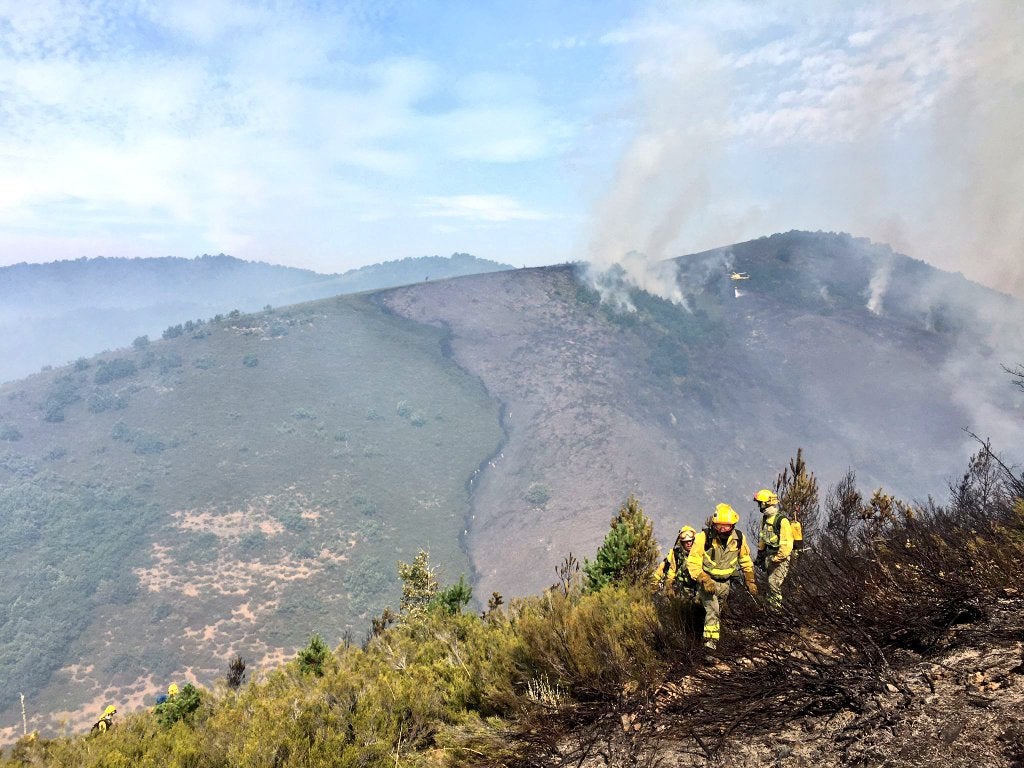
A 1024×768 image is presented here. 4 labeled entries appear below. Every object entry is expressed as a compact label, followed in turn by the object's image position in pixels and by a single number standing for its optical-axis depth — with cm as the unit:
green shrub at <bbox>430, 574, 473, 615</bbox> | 1314
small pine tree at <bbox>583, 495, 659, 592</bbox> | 1195
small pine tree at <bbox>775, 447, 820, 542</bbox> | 1398
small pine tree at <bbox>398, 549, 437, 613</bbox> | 1972
